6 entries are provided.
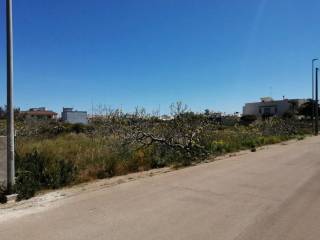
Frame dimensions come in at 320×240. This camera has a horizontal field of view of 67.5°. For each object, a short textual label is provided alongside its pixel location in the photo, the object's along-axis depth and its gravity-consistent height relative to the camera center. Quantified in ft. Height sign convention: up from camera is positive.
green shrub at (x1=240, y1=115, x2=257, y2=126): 138.45 +1.45
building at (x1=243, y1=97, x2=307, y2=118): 211.56 +12.62
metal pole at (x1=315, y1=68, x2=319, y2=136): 89.82 -1.59
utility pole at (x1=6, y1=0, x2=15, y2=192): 17.28 +2.43
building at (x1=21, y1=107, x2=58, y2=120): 204.23 +12.13
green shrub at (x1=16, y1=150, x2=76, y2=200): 17.88 -4.21
